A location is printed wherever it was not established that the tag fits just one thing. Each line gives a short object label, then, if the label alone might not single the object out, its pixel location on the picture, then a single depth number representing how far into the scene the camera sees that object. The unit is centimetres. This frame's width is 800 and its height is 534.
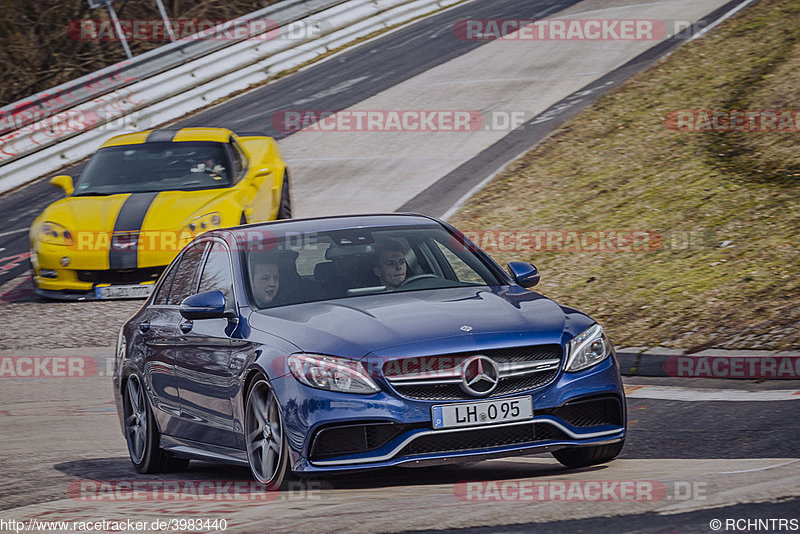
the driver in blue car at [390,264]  1409
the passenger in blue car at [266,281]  1388
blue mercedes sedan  1186
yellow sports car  2706
